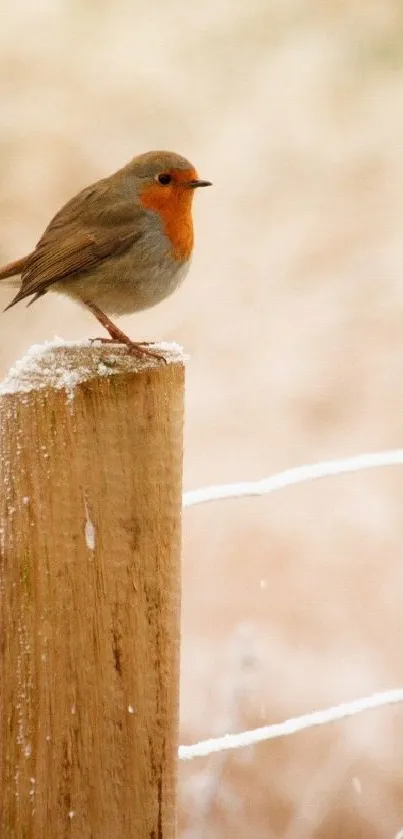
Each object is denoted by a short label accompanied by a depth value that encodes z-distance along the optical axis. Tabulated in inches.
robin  262.5
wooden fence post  254.4
